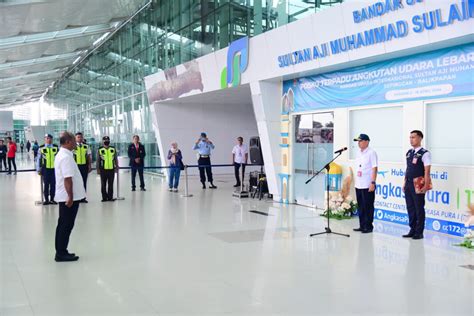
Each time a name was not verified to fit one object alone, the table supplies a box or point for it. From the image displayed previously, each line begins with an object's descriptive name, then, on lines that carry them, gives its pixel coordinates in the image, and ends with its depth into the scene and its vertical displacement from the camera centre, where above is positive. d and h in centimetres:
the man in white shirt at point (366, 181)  705 -60
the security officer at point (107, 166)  1101 -51
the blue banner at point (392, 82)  663 +97
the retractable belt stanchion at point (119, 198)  1123 -130
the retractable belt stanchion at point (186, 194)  1193 -130
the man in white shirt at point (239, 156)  1355 -40
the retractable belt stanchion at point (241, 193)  1159 -126
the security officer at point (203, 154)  1395 -35
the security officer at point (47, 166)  1037 -47
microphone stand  691 -135
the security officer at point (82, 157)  1077 -29
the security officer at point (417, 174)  646 -48
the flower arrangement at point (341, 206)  836 -117
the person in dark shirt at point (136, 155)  1292 -32
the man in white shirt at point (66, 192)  539 -54
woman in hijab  1307 -61
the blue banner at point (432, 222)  671 -126
